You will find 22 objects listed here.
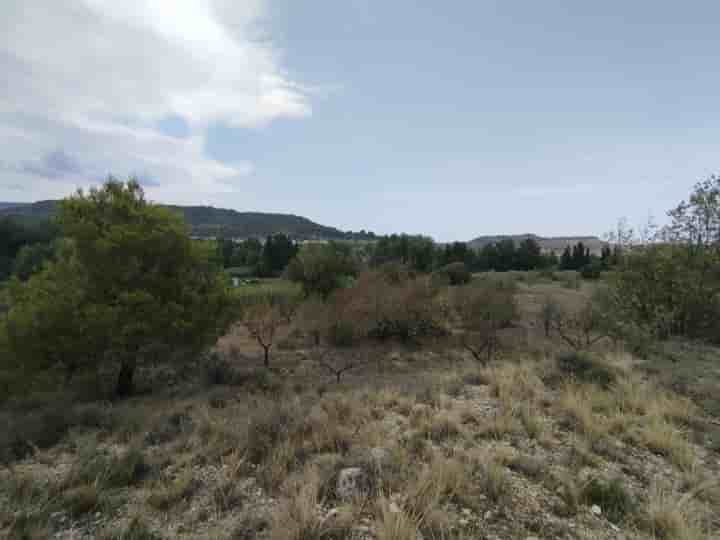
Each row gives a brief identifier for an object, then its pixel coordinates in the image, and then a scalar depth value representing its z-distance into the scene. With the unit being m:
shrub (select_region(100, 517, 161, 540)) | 2.62
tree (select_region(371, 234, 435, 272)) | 45.90
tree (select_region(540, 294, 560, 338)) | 18.16
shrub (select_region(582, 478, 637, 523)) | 2.63
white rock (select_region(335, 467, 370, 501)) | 2.84
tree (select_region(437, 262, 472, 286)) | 35.25
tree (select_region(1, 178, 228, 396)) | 8.66
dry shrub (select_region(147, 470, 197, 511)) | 3.07
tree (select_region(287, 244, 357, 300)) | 24.20
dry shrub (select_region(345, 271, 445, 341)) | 17.64
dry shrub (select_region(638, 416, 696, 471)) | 3.31
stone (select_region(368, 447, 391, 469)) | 3.21
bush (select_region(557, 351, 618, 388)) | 5.55
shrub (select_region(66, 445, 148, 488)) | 3.52
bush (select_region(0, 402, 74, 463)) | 4.88
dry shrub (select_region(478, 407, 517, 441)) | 3.95
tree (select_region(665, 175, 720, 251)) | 9.02
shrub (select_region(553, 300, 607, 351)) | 11.15
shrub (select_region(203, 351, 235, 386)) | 11.22
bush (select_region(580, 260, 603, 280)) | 37.75
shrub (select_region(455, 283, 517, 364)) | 17.14
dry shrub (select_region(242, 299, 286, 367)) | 15.43
